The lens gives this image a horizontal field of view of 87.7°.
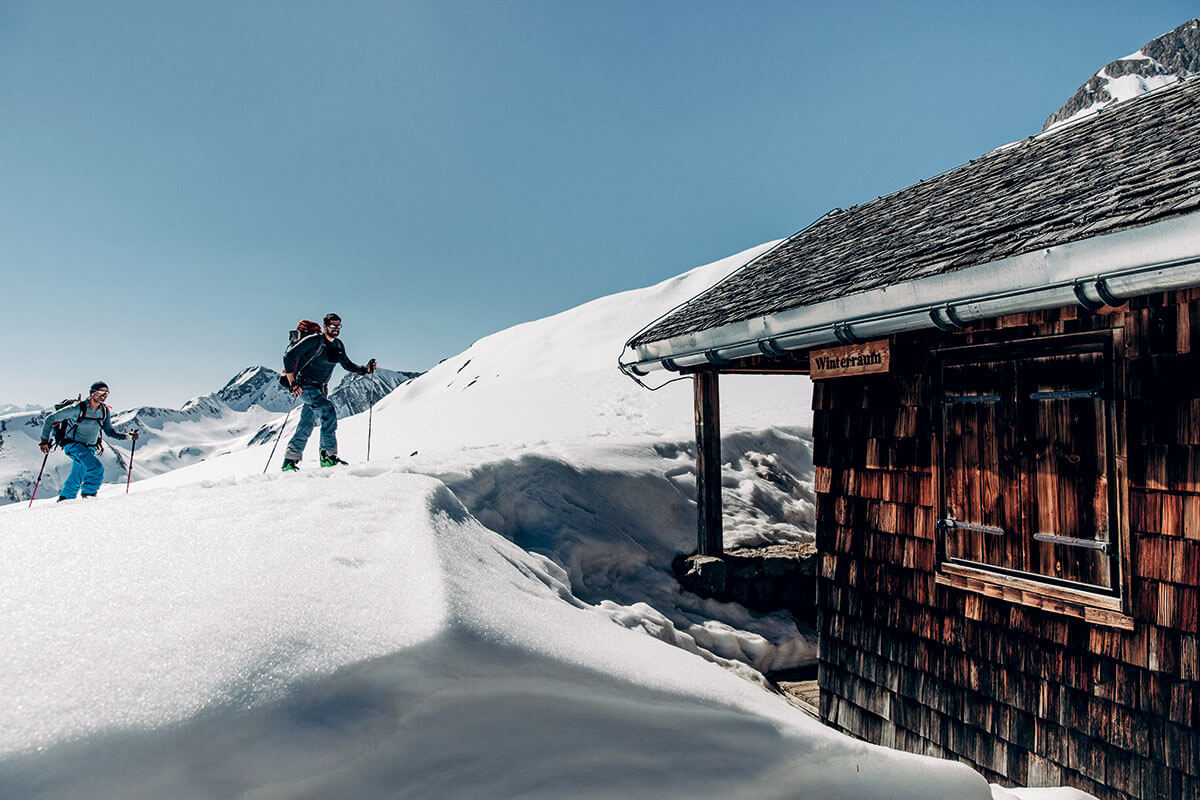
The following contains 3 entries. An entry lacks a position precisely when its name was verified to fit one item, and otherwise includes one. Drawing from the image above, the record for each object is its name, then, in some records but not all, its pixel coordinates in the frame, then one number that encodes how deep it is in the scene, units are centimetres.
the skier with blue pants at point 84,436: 708
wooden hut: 284
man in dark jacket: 704
